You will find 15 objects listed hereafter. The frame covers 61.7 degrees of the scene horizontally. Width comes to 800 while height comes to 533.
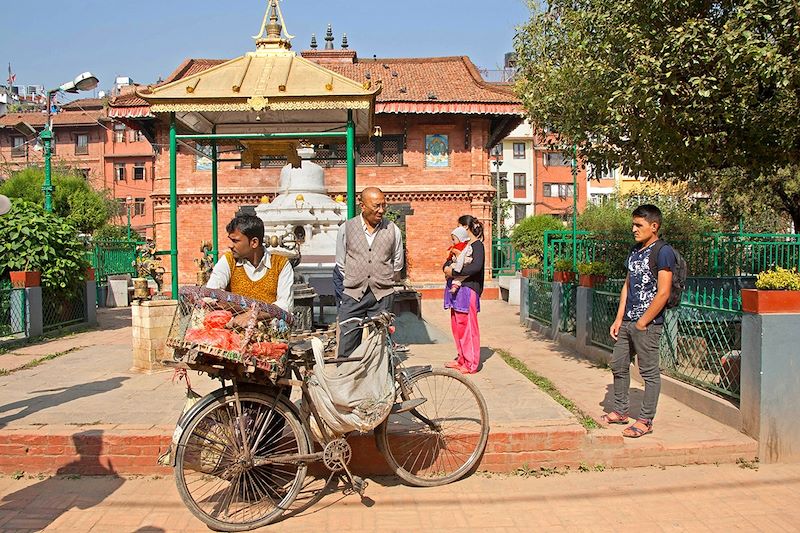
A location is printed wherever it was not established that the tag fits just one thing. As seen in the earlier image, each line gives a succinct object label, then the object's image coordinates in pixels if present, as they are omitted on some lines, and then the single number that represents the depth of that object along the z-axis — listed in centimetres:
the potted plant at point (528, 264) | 1401
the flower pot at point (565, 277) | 1075
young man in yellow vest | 446
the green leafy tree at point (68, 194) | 2970
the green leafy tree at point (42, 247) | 1166
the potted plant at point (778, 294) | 516
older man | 563
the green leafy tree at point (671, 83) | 669
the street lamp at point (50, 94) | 1361
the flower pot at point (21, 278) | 1105
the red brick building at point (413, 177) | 2523
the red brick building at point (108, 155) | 4769
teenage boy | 530
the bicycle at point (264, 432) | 400
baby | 774
